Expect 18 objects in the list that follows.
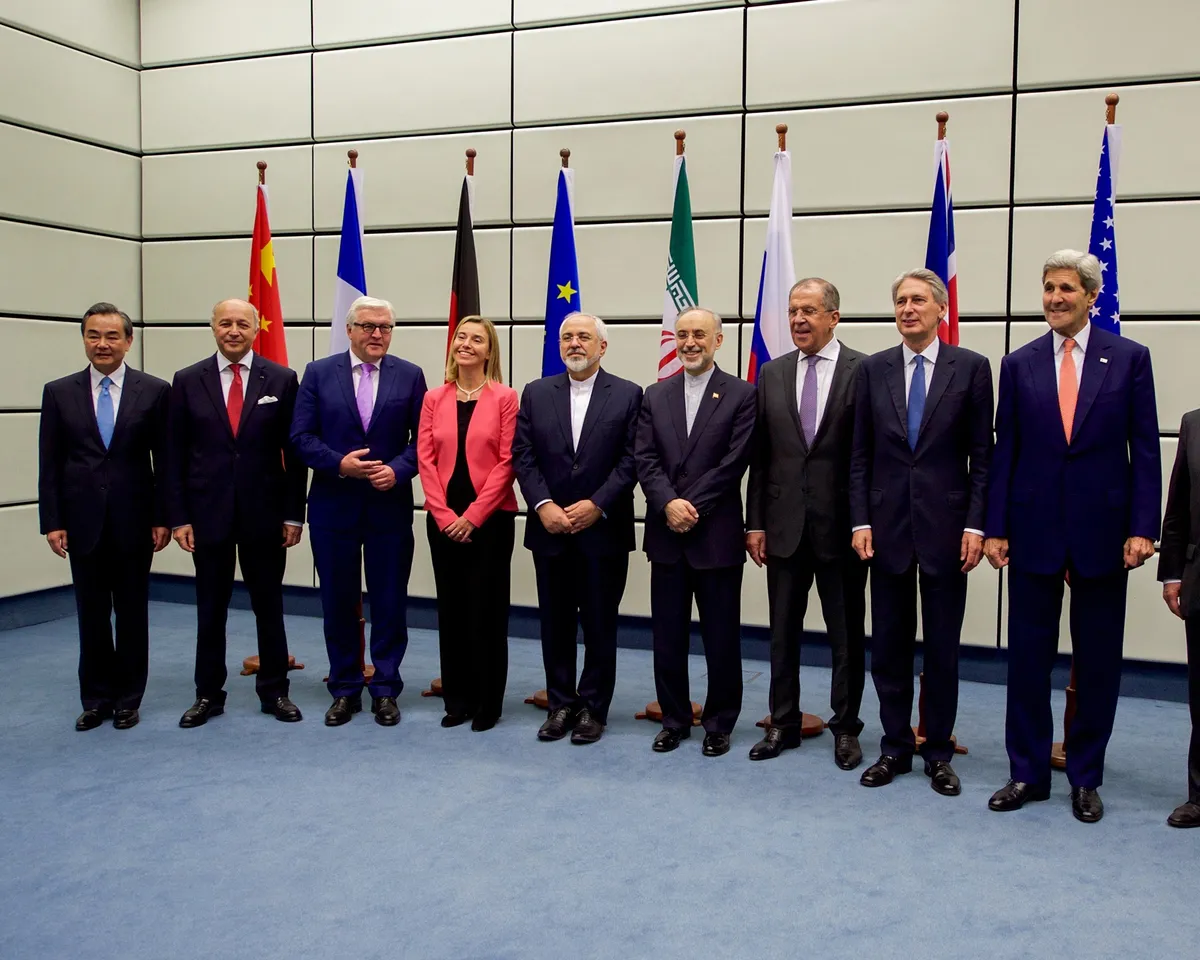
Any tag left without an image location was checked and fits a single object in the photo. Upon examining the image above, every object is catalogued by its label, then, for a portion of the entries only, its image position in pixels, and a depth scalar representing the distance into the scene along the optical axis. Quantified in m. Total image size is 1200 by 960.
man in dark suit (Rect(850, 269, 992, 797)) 3.20
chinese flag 4.99
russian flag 4.28
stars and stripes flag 3.73
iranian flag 4.50
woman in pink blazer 3.80
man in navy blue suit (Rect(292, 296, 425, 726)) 3.88
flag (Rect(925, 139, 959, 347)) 4.04
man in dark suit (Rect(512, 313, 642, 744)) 3.69
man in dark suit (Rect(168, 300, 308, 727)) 3.84
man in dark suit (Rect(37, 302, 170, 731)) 3.78
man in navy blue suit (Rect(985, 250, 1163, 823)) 2.97
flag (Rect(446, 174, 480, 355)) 4.77
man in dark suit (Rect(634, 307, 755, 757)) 3.54
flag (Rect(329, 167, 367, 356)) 4.91
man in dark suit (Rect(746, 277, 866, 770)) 3.45
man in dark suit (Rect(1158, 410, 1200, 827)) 2.96
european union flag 4.56
